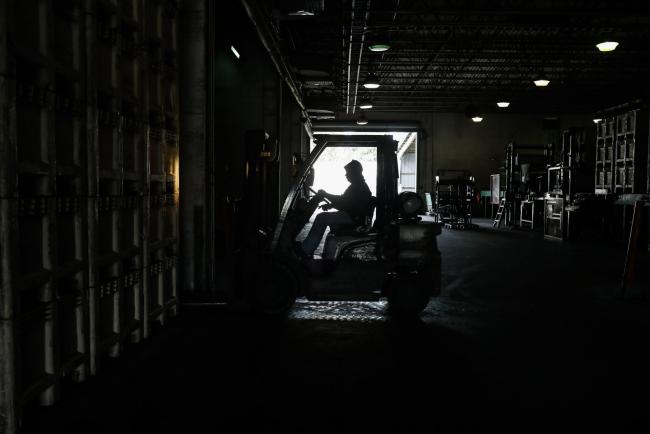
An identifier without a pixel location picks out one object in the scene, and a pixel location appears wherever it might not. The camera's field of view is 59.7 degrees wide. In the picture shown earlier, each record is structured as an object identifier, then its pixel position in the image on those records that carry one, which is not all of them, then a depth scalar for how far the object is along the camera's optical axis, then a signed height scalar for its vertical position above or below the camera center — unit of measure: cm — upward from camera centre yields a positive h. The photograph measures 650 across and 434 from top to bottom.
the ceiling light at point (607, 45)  1377 +365
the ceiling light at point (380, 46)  1433 +371
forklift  658 -77
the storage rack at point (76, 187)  328 +2
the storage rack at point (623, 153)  1608 +124
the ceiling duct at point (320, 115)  2498 +371
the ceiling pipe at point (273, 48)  924 +308
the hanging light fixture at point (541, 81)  1916 +378
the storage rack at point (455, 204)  2200 -44
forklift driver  671 -14
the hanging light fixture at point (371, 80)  1841 +366
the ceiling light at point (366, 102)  2362 +377
